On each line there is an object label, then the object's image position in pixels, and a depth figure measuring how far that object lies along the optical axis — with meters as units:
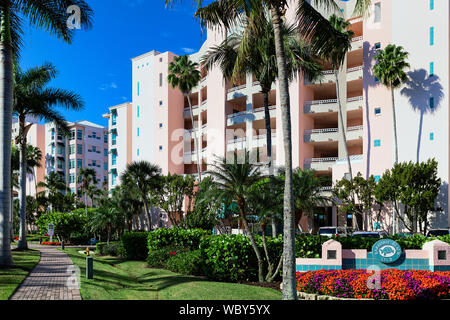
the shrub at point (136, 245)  29.47
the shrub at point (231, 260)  18.00
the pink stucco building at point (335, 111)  34.38
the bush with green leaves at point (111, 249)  31.45
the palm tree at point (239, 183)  17.02
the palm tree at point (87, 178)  71.08
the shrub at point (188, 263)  19.95
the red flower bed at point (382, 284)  13.13
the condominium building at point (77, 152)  93.94
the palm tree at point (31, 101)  28.31
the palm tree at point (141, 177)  40.34
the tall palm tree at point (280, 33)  12.34
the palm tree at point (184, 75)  47.34
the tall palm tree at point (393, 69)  34.78
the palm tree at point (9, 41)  17.28
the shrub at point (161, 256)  24.11
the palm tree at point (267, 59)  21.17
